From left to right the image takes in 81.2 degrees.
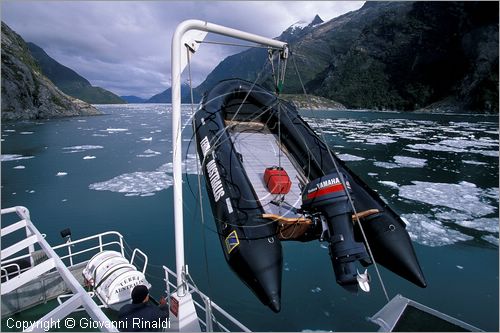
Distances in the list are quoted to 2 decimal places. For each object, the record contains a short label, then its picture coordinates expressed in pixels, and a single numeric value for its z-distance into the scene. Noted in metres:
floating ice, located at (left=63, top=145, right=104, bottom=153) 15.48
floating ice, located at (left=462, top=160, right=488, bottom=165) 11.81
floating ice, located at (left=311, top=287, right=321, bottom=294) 4.41
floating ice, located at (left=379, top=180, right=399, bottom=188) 8.74
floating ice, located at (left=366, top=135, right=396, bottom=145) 17.31
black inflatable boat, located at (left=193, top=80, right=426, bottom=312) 3.12
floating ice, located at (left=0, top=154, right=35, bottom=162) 12.91
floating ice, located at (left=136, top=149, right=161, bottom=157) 13.87
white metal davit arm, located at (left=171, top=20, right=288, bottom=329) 2.47
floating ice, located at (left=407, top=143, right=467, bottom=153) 14.74
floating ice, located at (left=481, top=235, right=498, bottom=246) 5.64
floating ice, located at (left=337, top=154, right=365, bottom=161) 12.22
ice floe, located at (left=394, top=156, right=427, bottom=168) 11.48
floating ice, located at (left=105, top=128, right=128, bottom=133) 25.67
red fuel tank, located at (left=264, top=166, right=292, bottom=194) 4.26
